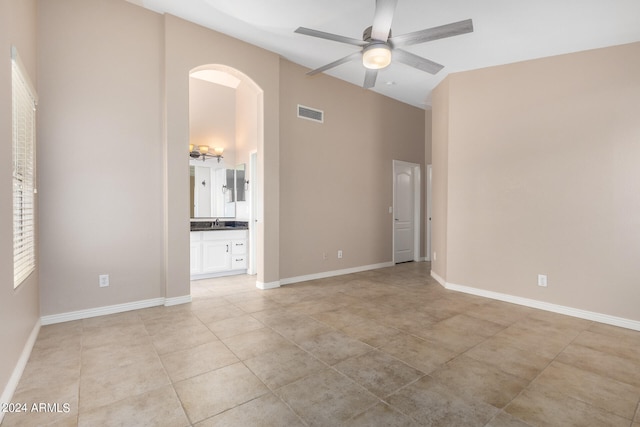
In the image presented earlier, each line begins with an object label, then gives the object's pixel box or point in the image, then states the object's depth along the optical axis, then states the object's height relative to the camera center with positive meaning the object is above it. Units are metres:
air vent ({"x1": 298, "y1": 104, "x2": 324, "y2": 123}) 4.75 +1.54
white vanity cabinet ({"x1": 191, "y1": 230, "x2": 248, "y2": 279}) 4.86 -0.68
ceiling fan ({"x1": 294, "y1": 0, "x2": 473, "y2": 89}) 2.43 +1.51
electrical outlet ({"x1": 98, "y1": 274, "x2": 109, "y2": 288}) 3.23 -0.71
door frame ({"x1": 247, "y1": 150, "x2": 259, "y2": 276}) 5.34 -0.03
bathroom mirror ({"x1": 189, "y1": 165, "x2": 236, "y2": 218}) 5.36 +0.35
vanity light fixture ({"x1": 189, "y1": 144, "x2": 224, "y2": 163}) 5.40 +1.05
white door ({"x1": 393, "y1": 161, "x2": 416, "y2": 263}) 6.27 -0.04
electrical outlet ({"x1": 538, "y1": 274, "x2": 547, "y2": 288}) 3.66 -0.84
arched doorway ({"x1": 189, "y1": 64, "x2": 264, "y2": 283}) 5.36 +1.51
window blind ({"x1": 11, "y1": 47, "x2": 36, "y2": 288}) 2.18 +0.33
